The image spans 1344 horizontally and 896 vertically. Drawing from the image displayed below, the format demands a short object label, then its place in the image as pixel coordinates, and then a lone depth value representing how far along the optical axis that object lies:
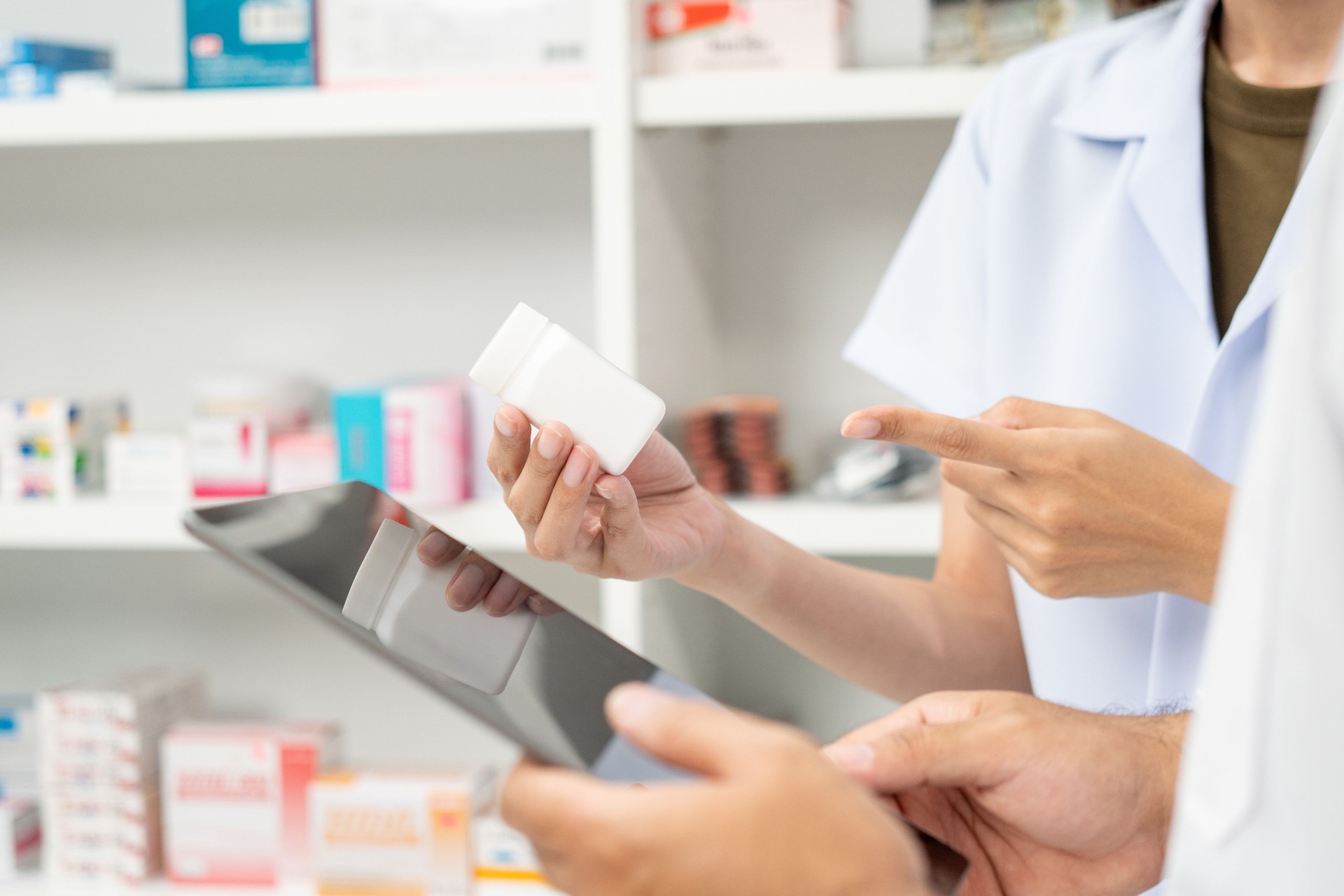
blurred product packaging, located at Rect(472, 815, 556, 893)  1.21
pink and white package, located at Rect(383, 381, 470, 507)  1.14
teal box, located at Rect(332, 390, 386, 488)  1.17
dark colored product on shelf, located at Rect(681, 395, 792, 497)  1.18
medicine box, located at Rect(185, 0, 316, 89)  1.17
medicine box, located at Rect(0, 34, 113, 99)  1.17
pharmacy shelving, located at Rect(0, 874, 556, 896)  1.21
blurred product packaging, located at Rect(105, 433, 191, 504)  1.21
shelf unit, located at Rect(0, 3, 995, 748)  1.15
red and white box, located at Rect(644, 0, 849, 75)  1.09
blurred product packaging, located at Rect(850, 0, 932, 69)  1.31
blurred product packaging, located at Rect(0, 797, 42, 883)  1.28
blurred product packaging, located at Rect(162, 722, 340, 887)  1.25
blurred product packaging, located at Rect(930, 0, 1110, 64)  1.12
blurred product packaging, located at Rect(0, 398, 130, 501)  1.23
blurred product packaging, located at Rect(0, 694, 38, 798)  1.36
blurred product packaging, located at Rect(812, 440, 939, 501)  1.13
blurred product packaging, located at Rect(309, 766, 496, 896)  1.20
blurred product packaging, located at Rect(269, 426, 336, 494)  1.21
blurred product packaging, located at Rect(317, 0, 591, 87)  1.12
